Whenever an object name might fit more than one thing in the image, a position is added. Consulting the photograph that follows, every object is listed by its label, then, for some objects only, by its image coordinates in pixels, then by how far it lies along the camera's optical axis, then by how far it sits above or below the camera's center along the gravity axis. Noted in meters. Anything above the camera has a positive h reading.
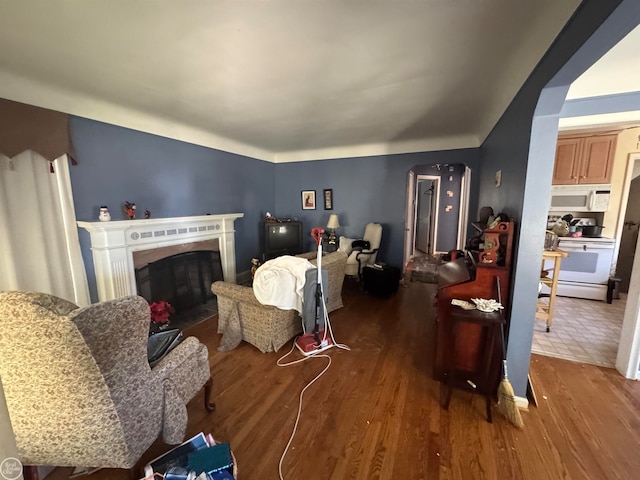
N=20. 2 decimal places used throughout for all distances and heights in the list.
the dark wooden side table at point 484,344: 1.67 -0.97
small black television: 4.68 -0.63
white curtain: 2.00 -0.22
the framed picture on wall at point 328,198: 4.93 +0.12
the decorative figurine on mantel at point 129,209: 2.73 -0.05
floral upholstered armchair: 0.91 -0.70
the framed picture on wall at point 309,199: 5.08 +0.11
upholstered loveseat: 2.36 -1.11
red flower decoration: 2.28 -0.98
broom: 1.63 -1.28
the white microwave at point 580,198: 3.48 +0.09
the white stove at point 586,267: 3.48 -0.87
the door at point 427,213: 6.94 -0.24
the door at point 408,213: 4.48 -0.16
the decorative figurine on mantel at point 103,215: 2.50 -0.10
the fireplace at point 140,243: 2.52 -0.46
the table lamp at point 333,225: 4.67 -0.37
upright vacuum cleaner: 2.41 -1.29
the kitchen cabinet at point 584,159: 3.37 +0.61
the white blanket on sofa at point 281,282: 2.20 -0.68
